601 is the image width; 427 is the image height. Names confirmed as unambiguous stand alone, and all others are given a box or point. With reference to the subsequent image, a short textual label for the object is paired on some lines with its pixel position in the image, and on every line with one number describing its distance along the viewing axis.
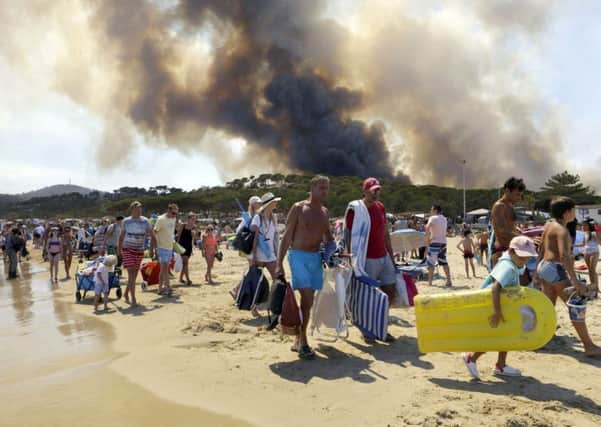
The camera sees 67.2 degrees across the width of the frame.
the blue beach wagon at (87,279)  7.45
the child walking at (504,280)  3.20
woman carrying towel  5.43
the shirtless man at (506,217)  4.30
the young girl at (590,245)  6.93
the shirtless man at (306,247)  3.99
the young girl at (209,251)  9.42
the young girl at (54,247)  10.15
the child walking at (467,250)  9.48
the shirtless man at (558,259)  3.71
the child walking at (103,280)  6.49
